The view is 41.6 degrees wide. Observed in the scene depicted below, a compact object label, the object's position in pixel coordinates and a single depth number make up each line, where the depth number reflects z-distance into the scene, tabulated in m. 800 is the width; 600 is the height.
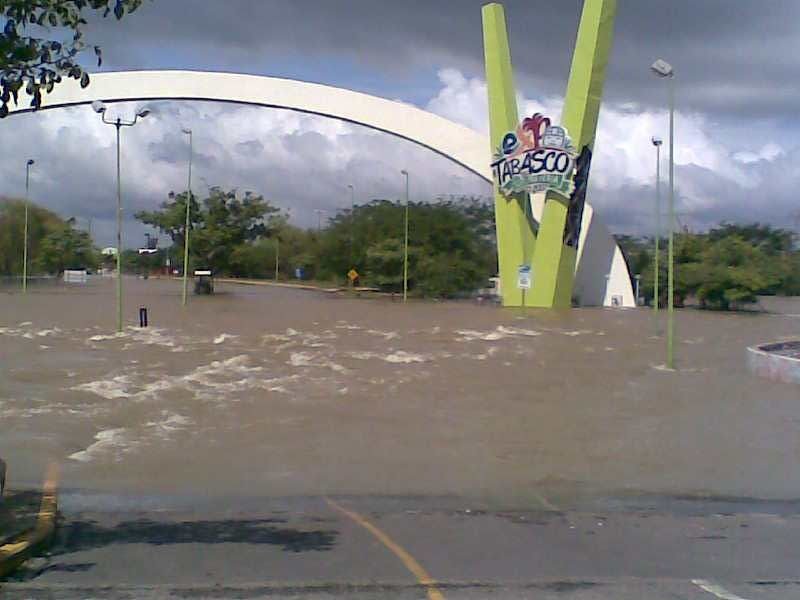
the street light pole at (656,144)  42.33
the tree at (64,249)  101.69
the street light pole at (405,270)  69.56
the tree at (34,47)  7.60
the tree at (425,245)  74.44
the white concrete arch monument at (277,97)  74.94
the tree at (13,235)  94.88
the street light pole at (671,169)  27.19
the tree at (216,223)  74.31
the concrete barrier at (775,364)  23.91
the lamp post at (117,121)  38.75
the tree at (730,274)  68.94
